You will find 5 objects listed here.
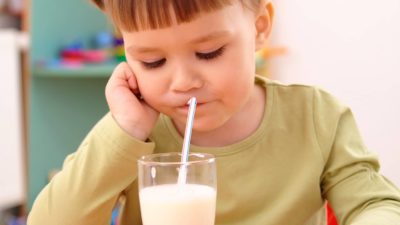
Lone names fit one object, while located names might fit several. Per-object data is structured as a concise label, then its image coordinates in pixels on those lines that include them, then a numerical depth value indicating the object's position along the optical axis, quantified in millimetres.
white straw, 627
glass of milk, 629
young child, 711
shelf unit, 1649
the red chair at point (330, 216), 800
